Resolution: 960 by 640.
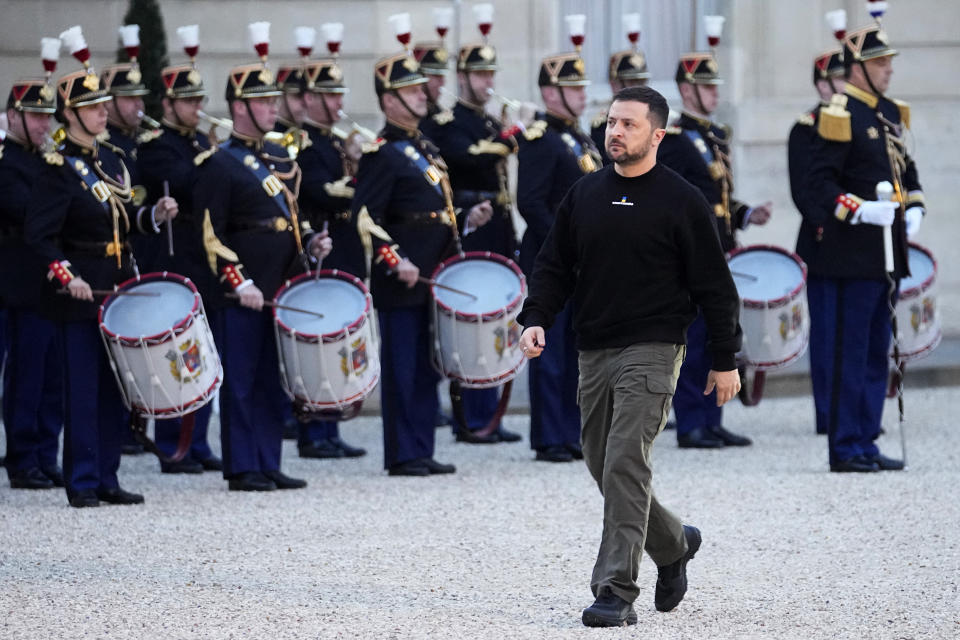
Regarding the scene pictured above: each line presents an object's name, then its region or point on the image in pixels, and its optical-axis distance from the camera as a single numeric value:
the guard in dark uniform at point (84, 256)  17.09
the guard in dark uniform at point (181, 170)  19.89
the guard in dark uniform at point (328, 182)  21.19
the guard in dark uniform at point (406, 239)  19.05
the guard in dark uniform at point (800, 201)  19.70
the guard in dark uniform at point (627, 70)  22.45
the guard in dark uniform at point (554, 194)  20.27
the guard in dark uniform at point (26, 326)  19.02
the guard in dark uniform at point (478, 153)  21.80
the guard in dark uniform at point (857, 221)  18.83
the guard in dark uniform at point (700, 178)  21.22
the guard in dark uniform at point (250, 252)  18.05
